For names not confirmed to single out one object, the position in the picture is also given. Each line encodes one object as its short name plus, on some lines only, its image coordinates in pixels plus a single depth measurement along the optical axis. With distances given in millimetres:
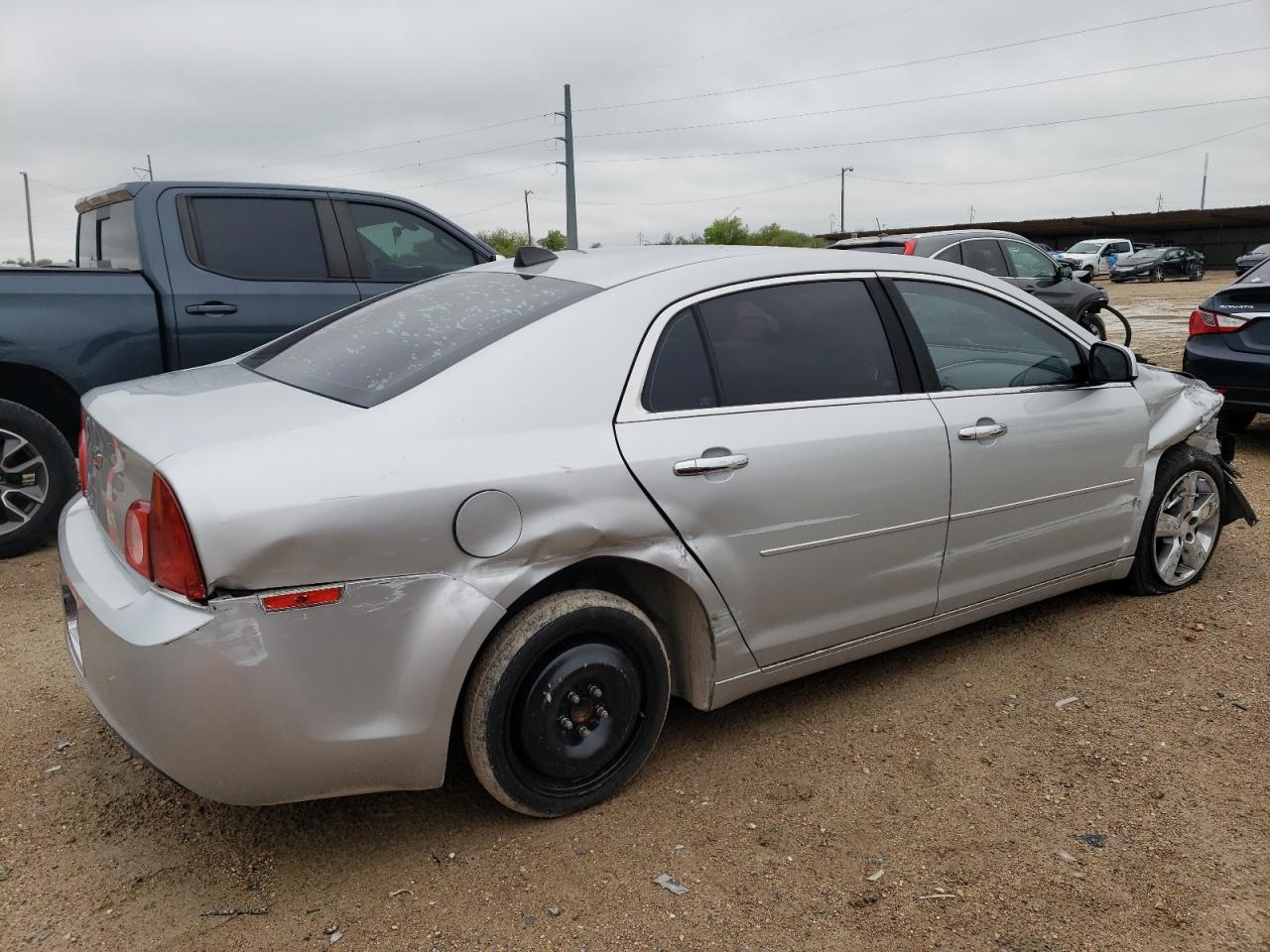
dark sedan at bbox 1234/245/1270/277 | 26031
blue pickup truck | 4773
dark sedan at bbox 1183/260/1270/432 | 6676
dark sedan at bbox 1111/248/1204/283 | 34500
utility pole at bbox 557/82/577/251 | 30109
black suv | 11047
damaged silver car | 2143
